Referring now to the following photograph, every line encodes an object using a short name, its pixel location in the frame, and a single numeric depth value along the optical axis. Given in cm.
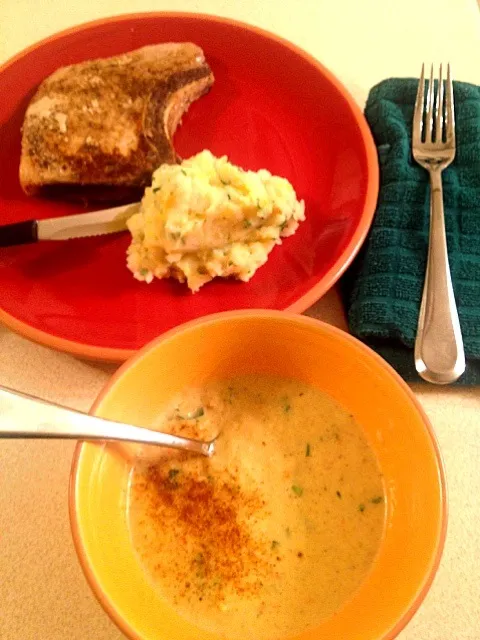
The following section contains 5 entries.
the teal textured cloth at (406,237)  42
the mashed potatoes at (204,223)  44
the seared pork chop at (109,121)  48
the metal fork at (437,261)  40
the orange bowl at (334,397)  30
